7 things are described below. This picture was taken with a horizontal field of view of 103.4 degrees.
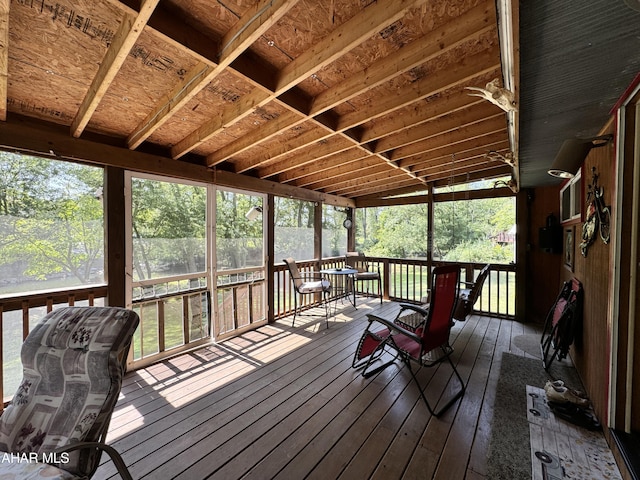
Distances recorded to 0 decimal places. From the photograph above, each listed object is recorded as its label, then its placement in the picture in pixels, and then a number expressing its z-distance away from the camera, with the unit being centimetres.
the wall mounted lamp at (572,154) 175
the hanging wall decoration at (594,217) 184
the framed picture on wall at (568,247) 319
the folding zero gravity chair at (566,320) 256
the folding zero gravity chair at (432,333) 220
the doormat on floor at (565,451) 154
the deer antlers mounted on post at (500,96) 148
